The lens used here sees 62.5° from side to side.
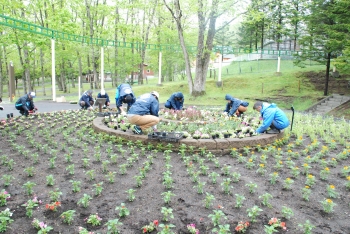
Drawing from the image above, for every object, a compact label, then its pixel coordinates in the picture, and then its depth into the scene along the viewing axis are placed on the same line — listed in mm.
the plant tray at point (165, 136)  6031
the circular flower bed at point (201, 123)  6625
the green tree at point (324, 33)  16078
